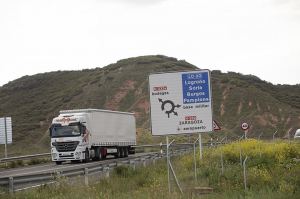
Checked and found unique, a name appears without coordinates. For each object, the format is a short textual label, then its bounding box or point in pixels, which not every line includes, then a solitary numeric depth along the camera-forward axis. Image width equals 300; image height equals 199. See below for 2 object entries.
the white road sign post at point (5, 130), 42.47
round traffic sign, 36.17
